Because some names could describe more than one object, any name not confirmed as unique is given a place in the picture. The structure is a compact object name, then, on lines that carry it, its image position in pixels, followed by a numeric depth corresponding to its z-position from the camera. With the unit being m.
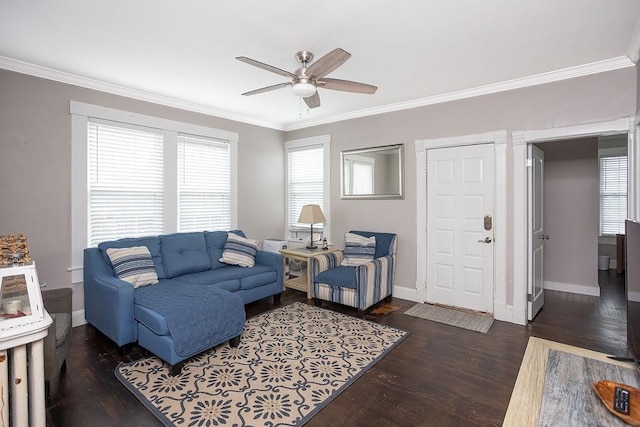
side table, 4.33
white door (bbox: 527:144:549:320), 3.53
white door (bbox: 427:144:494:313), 3.75
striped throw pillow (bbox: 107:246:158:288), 3.15
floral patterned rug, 2.08
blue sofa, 2.69
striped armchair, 3.71
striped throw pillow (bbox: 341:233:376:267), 4.29
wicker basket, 1.93
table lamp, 4.73
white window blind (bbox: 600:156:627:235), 5.95
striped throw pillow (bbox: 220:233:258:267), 4.14
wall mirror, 4.43
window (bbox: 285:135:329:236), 5.18
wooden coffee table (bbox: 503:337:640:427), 1.09
